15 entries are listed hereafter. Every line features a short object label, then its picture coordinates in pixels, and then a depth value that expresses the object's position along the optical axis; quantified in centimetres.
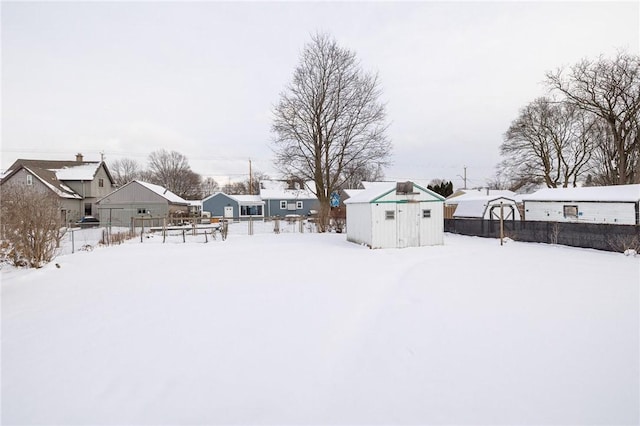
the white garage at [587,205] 1494
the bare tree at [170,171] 6075
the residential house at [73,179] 3064
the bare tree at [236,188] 7064
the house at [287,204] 4106
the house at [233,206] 3903
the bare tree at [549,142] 2941
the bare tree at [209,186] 7449
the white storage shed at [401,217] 1423
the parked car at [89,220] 3036
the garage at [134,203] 3212
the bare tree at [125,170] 6744
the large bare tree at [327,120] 2308
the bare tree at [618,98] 2275
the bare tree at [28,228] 877
